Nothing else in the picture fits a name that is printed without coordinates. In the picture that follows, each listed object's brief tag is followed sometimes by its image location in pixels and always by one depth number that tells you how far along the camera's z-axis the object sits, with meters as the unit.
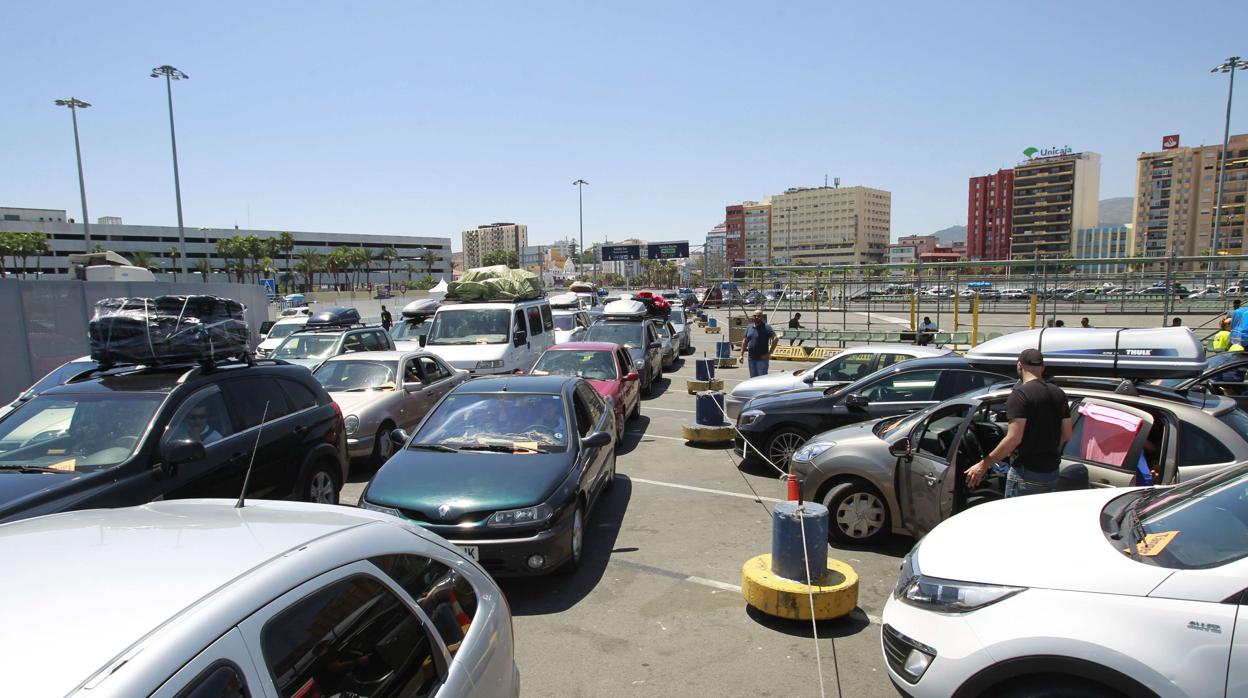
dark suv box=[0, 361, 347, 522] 4.52
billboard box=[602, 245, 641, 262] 71.19
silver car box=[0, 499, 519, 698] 1.56
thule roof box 5.77
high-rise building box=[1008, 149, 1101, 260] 148.88
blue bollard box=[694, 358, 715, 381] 14.66
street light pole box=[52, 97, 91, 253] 34.81
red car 10.74
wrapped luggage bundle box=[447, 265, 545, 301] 14.83
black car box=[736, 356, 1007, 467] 8.18
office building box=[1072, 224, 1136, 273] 164.00
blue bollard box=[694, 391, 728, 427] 10.29
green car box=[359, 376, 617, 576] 5.05
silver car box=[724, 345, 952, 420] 10.23
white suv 2.55
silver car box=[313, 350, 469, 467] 8.88
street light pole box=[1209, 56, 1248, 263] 35.22
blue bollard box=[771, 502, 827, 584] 4.73
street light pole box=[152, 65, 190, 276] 29.23
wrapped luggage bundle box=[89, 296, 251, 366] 5.54
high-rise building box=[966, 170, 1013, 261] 162.12
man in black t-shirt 4.90
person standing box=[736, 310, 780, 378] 13.56
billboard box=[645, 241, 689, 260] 66.25
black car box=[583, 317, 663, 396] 14.95
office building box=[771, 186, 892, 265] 178.25
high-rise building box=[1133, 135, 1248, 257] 127.69
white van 13.16
